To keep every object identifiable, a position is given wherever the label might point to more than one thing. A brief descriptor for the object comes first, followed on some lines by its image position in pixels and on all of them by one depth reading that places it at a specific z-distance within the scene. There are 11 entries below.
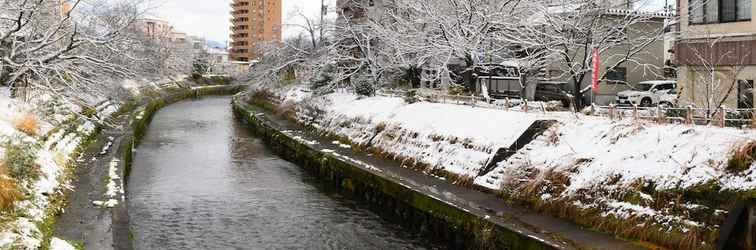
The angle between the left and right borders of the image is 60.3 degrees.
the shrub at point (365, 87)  27.41
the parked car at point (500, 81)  26.09
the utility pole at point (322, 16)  33.88
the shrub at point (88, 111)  23.32
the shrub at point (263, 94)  40.91
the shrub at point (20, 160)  11.20
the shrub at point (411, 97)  22.31
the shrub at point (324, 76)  30.98
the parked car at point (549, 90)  24.61
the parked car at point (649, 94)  23.02
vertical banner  14.78
